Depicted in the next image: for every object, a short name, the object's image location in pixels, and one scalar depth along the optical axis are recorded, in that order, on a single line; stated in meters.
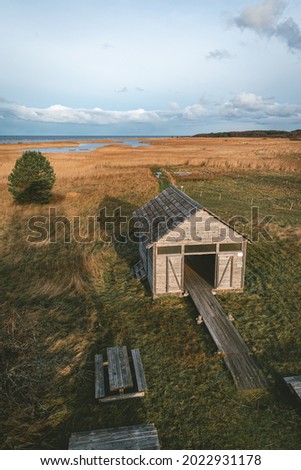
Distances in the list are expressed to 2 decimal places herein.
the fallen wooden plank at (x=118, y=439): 6.94
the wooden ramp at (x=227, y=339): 9.19
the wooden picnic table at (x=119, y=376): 8.71
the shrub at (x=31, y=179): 26.78
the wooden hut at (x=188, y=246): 12.89
